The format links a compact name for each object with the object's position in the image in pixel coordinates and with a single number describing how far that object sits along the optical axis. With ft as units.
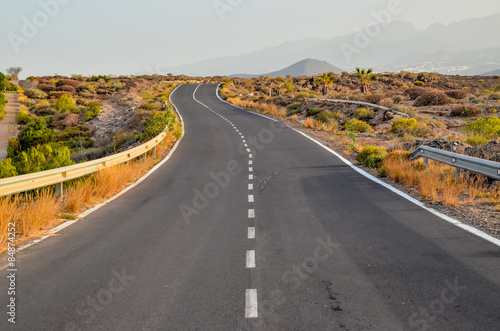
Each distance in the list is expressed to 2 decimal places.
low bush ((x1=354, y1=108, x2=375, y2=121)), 98.99
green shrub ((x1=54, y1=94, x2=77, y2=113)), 156.35
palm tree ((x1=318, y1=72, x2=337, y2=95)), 205.77
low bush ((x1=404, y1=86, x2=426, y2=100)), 139.85
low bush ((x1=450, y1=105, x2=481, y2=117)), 94.27
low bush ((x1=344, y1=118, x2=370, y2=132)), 87.32
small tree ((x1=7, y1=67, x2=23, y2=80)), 366.22
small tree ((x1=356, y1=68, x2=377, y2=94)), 196.11
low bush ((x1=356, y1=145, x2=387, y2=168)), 47.66
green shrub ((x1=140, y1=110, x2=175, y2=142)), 75.51
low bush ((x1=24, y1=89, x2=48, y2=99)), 204.95
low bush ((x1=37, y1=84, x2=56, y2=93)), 230.48
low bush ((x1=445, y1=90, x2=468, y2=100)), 131.23
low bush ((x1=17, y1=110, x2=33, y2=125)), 144.05
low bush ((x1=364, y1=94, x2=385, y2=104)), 122.24
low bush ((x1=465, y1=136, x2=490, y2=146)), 51.60
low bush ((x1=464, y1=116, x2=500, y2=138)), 62.23
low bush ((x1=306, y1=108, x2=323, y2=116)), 117.67
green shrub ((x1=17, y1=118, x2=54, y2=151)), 97.79
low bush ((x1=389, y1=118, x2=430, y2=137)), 73.61
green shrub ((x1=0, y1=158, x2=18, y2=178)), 43.80
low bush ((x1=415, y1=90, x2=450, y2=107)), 117.80
